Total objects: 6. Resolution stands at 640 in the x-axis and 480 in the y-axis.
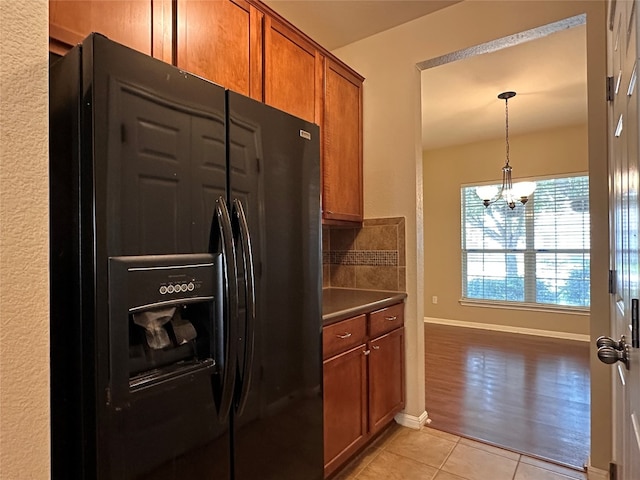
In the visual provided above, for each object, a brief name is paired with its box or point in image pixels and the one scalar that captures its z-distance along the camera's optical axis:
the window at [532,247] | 4.88
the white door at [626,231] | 0.81
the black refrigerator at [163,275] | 0.91
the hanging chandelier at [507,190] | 3.98
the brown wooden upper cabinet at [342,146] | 2.40
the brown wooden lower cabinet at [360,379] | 1.88
